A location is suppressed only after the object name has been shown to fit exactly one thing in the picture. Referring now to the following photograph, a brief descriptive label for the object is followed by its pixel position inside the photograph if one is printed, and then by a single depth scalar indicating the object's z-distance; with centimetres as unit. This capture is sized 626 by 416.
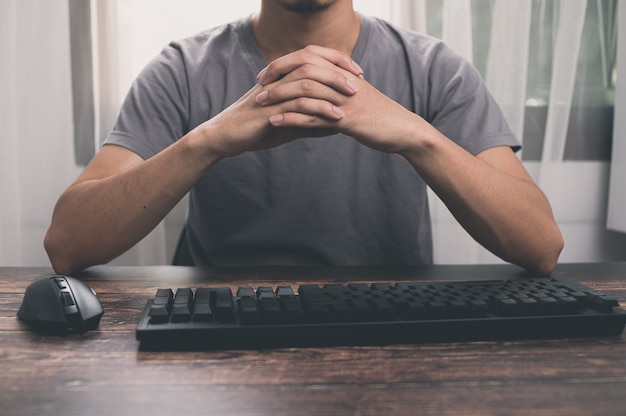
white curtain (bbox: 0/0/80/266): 155
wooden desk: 40
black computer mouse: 56
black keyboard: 53
